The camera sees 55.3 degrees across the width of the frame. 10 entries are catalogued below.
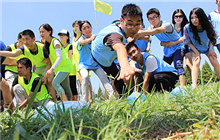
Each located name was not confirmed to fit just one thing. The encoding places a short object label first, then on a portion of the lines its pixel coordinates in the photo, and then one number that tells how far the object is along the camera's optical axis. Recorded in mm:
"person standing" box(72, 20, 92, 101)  5082
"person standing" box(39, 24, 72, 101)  4219
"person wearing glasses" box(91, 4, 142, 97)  1762
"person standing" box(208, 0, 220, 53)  4496
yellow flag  7032
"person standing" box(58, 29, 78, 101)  5500
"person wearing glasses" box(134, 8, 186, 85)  4625
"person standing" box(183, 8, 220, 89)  4059
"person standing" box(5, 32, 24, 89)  4652
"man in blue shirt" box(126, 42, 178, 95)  3719
